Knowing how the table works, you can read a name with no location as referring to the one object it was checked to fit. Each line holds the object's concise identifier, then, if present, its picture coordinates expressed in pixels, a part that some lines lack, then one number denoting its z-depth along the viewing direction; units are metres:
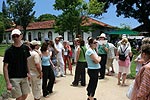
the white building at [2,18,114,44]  19.84
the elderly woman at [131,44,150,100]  1.74
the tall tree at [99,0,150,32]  17.62
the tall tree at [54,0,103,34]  12.60
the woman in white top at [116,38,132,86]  4.53
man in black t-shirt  2.60
